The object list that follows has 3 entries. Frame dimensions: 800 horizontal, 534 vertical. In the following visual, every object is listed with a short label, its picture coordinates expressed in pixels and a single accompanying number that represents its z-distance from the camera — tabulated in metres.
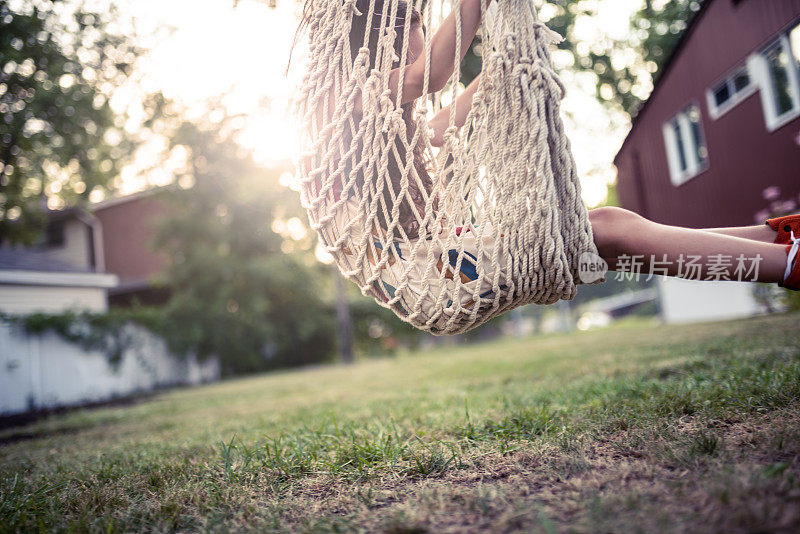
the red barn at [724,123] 7.28
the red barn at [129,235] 19.86
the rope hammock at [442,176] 1.54
